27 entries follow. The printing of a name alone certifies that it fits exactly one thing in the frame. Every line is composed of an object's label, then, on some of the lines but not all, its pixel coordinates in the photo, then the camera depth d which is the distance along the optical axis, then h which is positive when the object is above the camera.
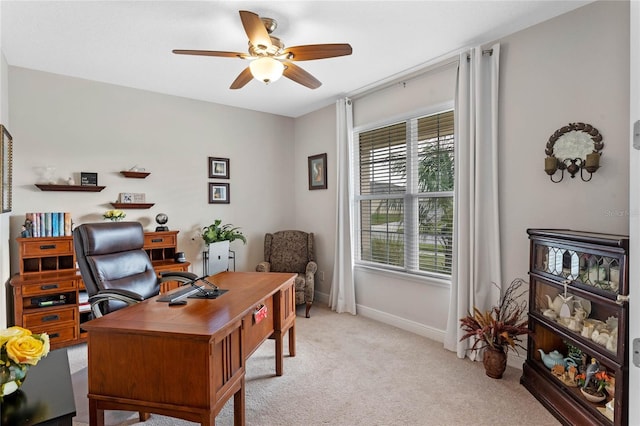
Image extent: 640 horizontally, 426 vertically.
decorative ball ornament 3.95 -0.15
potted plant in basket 2.54 -0.93
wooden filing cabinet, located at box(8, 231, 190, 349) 2.94 -0.74
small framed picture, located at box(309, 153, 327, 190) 4.66 +0.52
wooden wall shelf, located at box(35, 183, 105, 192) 3.33 +0.22
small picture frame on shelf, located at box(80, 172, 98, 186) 3.56 +0.32
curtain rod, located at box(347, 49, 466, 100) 3.13 +1.38
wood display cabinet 1.77 -0.72
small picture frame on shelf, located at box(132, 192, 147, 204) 3.88 +0.14
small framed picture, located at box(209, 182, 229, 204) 4.45 +0.21
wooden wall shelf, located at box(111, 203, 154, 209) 3.75 +0.04
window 3.36 +0.13
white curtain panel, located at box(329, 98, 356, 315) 4.20 -0.03
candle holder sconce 2.25 +0.39
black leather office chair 2.19 -0.42
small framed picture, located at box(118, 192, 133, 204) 3.80 +0.12
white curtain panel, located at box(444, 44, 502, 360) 2.81 +0.17
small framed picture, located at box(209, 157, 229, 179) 4.46 +0.55
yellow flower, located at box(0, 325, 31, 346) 1.10 -0.42
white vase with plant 4.21 -0.46
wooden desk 1.55 -0.74
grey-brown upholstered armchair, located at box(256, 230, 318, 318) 4.59 -0.62
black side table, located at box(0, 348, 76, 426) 1.08 -0.66
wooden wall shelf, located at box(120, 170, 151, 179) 3.80 +0.40
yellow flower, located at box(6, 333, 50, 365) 1.08 -0.46
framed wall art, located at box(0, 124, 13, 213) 2.59 +0.35
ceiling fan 2.18 +1.08
